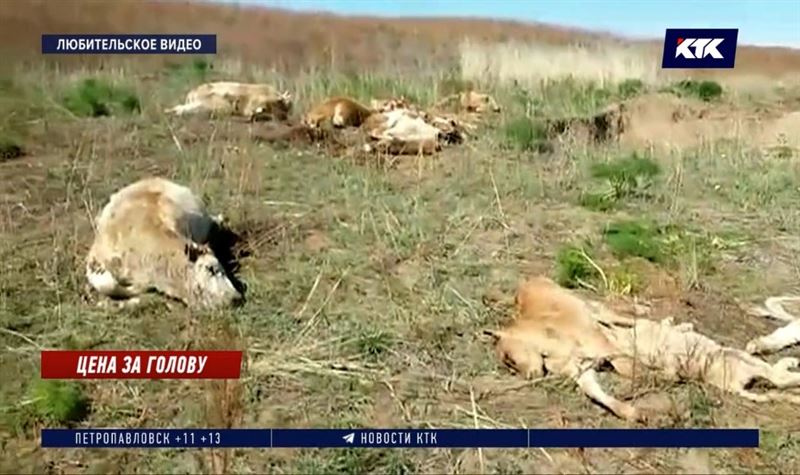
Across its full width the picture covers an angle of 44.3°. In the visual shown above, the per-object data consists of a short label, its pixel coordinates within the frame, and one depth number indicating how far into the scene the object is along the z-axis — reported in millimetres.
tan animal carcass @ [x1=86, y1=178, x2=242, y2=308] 4316
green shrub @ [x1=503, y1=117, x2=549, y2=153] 7609
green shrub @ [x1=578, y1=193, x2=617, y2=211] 6066
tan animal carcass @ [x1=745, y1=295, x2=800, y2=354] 4068
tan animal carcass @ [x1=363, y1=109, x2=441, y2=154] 7414
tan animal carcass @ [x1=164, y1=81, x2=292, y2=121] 8500
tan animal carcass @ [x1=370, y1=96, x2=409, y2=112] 8239
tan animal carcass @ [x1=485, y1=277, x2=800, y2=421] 3736
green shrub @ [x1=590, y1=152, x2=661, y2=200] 6402
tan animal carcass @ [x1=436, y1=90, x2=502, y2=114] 9086
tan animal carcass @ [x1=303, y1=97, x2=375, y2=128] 8047
